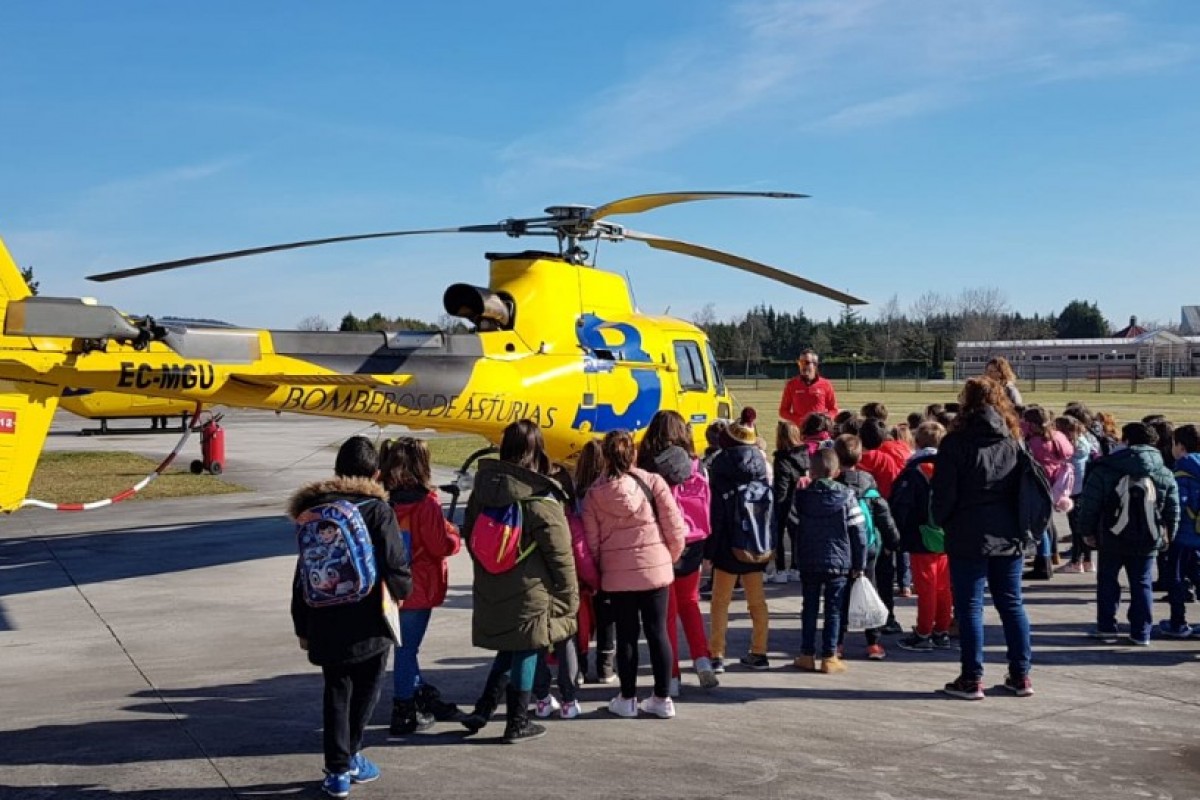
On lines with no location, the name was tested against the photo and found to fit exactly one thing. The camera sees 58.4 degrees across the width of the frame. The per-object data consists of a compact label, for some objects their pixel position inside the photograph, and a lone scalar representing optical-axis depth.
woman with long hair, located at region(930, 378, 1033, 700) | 6.62
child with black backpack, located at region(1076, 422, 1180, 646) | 7.66
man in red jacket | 12.33
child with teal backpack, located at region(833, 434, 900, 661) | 7.57
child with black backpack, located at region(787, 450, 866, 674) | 7.07
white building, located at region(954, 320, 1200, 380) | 103.62
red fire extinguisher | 20.97
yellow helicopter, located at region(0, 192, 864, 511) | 8.79
